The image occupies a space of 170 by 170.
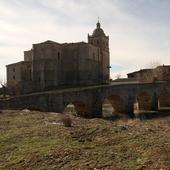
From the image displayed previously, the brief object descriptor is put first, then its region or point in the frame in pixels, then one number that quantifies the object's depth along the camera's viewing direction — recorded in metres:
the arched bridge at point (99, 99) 18.37
